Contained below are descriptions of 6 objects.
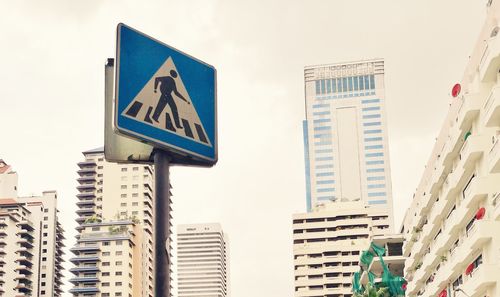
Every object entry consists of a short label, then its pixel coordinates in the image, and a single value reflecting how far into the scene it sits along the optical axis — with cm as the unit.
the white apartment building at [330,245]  13888
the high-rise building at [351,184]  19762
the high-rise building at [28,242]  15162
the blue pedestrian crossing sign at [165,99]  548
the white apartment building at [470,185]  4084
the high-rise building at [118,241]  14738
